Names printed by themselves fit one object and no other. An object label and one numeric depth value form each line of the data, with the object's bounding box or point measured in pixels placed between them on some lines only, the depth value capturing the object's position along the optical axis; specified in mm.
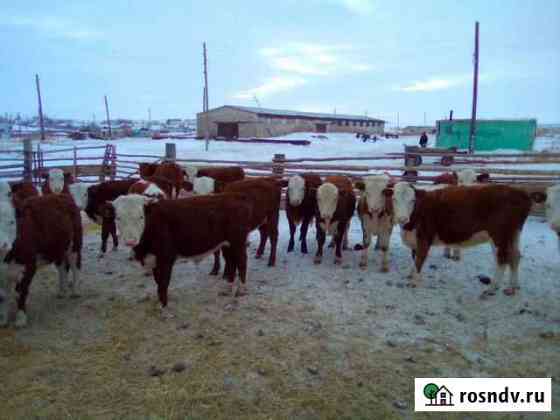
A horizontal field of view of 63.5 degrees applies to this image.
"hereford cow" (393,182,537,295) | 5773
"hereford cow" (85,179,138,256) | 8164
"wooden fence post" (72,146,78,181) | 14464
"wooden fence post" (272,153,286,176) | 12633
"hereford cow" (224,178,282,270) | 6605
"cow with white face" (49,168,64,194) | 10125
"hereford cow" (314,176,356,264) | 7230
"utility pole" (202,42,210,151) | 32031
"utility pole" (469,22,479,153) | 23812
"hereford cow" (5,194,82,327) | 4855
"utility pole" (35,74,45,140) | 40831
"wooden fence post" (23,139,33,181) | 13539
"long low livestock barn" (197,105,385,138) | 40156
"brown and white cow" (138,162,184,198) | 10391
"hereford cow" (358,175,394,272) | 6918
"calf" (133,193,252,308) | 5199
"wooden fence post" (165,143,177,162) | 14366
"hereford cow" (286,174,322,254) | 7781
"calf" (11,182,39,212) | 7285
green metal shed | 27594
